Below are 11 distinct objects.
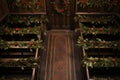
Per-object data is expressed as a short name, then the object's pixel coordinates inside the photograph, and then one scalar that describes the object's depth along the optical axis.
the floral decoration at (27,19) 6.99
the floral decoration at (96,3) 7.04
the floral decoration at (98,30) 6.36
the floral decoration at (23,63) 5.17
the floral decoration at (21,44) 5.84
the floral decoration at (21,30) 6.40
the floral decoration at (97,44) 5.80
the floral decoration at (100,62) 5.15
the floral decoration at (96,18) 6.95
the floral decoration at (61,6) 7.13
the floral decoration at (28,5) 7.07
